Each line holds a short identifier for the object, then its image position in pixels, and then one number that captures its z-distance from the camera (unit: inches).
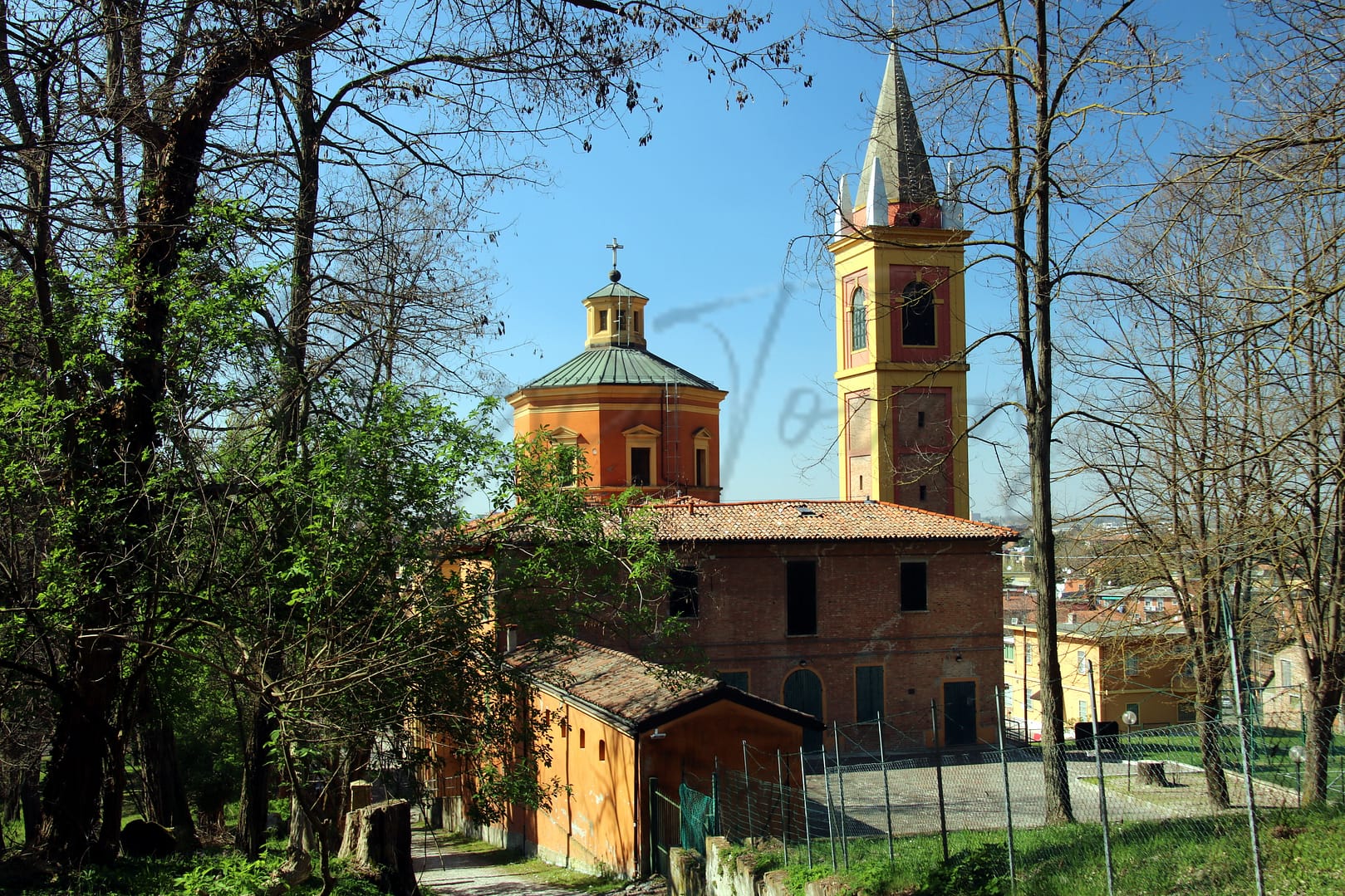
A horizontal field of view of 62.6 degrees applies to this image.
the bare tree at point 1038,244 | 507.8
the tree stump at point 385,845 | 414.0
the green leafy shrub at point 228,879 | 323.6
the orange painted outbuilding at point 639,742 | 625.6
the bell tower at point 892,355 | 1373.0
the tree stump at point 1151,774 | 667.4
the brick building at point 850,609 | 1109.7
